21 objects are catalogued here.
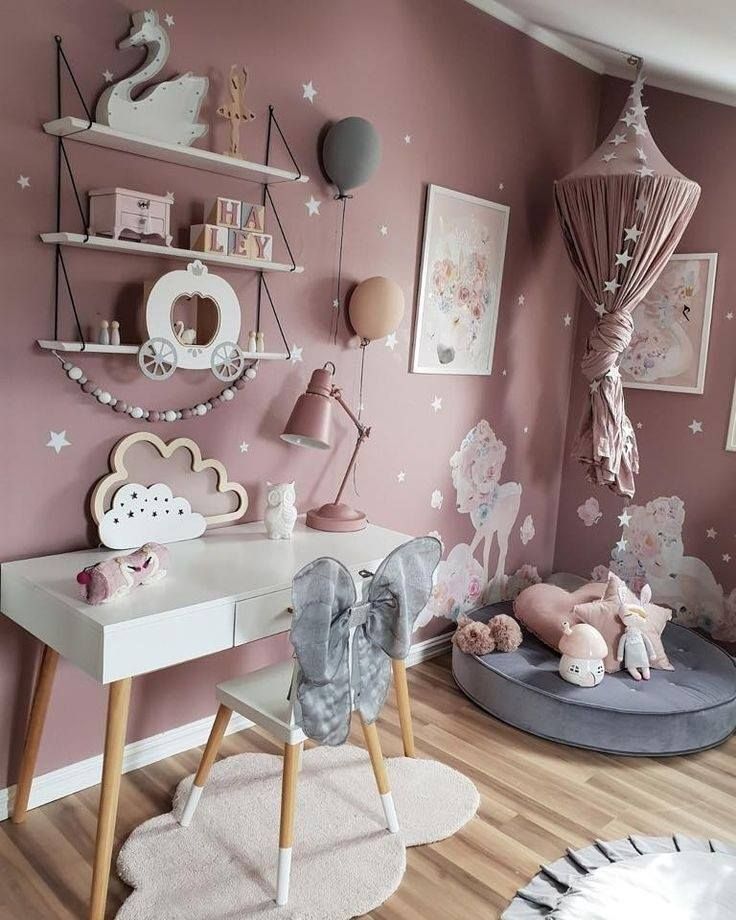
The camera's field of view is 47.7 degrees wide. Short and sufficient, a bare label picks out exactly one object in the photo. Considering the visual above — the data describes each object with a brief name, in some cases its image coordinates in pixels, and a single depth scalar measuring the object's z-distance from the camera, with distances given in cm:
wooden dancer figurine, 227
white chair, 182
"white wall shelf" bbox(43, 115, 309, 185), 196
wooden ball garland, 214
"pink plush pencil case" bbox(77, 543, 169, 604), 183
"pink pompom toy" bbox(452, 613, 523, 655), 305
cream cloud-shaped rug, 192
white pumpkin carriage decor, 219
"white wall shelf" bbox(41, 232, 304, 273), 200
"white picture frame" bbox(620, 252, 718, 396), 338
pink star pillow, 301
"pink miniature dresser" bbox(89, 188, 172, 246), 205
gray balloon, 255
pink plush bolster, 315
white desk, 179
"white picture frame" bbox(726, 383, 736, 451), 335
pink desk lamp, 247
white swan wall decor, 204
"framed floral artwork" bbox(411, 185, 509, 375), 306
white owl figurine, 246
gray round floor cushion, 270
